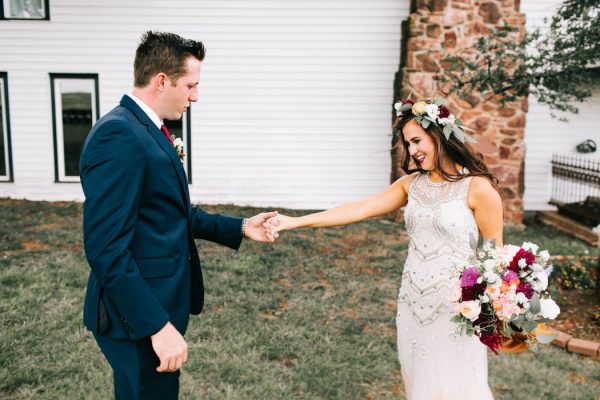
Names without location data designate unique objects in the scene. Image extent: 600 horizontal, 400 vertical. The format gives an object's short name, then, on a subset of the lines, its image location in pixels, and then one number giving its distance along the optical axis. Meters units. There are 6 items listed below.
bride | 3.51
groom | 2.51
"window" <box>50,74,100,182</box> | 11.96
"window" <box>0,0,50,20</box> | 11.66
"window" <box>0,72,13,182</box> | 11.99
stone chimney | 10.71
